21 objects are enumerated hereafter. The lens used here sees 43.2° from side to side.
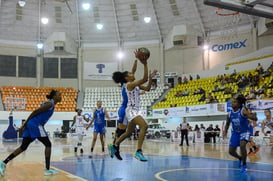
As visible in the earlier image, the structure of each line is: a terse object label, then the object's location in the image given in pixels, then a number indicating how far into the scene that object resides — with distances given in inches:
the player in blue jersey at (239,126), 323.9
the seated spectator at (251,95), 858.5
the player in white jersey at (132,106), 279.4
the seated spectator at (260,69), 981.1
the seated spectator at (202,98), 1035.9
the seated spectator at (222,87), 1028.5
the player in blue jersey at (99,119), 506.9
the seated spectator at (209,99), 973.7
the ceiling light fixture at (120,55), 1422.2
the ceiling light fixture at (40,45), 1294.3
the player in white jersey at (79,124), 522.0
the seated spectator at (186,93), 1154.7
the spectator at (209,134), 874.5
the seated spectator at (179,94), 1179.3
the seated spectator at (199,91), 1094.7
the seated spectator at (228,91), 989.1
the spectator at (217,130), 868.1
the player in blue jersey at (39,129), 285.3
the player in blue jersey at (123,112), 289.1
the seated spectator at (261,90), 865.5
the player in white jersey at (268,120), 563.8
